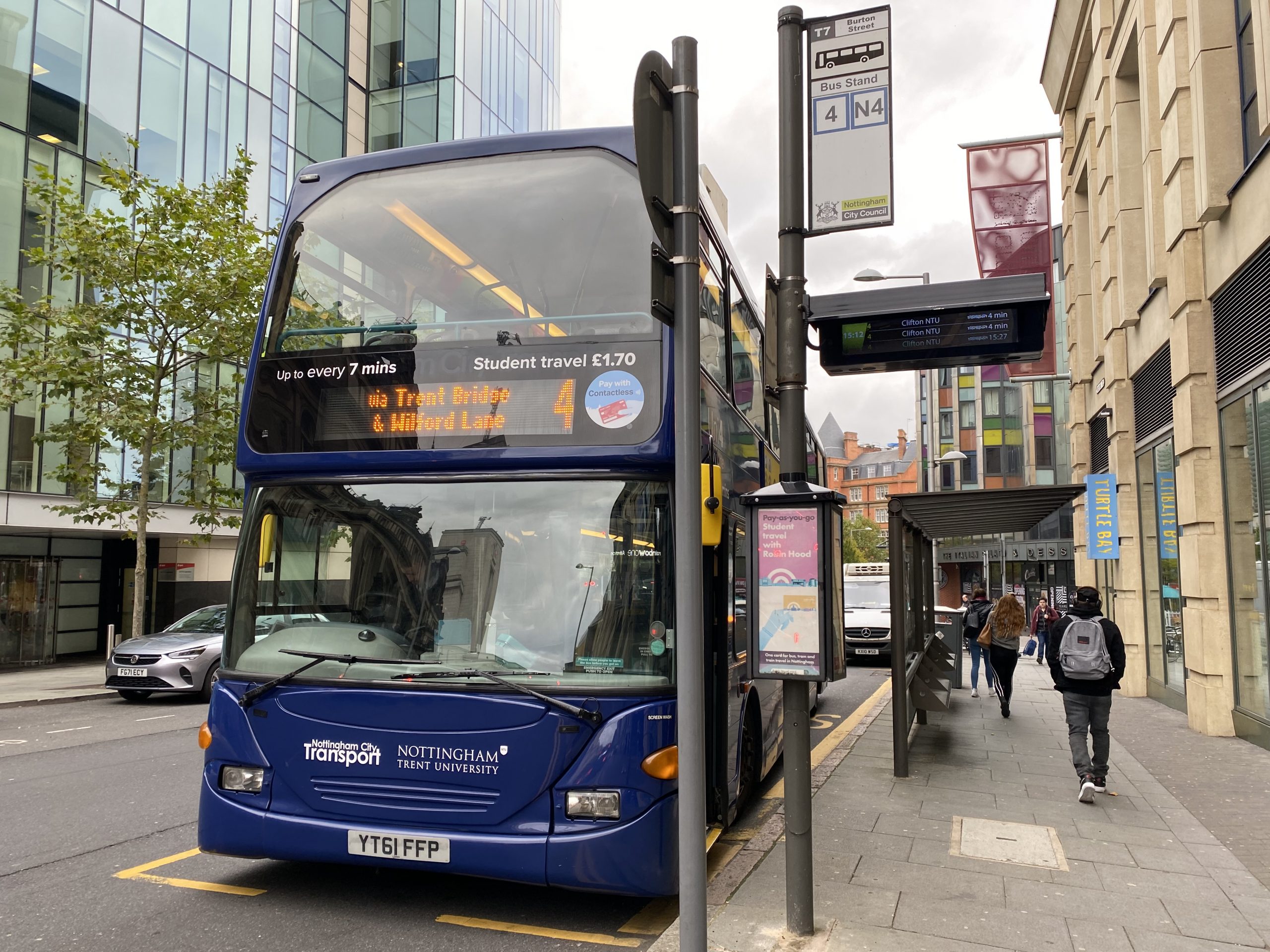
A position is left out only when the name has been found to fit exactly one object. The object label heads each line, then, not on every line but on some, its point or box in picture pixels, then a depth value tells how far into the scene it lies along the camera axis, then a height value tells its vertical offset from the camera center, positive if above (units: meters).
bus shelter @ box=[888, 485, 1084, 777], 8.52 +0.11
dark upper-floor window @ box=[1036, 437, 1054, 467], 55.03 +6.02
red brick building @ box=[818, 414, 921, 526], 103.75 +10.23
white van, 20.73 -1.15
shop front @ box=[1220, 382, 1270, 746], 10.34 +0.19
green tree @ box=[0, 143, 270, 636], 17.30 +4.23
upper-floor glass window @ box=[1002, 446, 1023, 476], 56.59 +5.66
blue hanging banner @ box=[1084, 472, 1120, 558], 16.59 +0.65
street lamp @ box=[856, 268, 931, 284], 21.98 +6.25
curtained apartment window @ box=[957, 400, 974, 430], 58.53 +8.60
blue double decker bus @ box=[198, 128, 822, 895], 4.74 +0.06
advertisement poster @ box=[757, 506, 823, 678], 4.43 -0.14
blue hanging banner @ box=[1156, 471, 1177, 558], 14.30 +0.71
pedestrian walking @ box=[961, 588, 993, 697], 15.94 -0.97
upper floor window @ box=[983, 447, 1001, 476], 56.84 +5.65
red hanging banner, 16.92 +6.03
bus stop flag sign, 4.94 +2.17
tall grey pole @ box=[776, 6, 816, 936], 4.56 +0.97
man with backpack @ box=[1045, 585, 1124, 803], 7.83 -0.89
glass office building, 20.42 +11.22
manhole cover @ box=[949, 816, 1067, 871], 5.97 -1.76
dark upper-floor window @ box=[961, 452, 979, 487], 58.22 +5.20
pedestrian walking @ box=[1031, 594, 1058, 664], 22.61 -1.38
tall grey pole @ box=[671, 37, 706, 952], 3.57 +0.17
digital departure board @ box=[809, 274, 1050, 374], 6.04 +1.46
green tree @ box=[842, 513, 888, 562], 75.75 +1.39
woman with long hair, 12.36 -0.89
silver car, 14.70 -1.53
